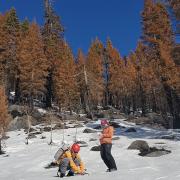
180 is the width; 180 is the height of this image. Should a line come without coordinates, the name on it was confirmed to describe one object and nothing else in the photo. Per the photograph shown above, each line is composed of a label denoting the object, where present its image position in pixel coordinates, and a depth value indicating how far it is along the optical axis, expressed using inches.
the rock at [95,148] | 407.5
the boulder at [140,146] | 376.9
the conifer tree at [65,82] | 952.9
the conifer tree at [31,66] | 907.7
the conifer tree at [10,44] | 962.4
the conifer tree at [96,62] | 1160.2
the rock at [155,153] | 340.1
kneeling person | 256.2
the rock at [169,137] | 453.9
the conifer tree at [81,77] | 971.7
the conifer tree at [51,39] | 989.2
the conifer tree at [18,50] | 970.9
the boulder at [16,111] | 847.0
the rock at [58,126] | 681.4
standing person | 256.8
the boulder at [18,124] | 771.8
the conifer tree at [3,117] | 562.6
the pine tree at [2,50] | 926.9
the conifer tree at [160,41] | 636.8
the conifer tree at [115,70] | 1185.0
